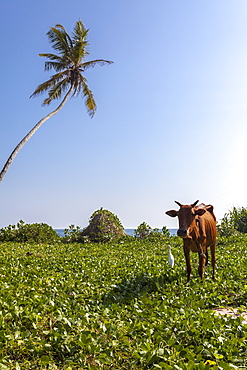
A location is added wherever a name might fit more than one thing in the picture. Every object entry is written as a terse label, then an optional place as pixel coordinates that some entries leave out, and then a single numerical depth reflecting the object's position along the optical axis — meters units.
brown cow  6.59
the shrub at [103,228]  18.75
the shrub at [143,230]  19.25
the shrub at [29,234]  19.25
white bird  8.68
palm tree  20.06
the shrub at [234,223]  19.22
